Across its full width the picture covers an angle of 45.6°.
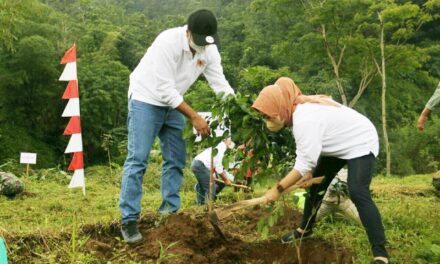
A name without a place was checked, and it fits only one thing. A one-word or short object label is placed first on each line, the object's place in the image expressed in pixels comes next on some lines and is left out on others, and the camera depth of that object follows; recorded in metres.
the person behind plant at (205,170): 5.14
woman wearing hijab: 2.81
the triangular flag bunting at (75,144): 6.84
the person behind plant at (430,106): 4.71
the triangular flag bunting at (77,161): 6.89
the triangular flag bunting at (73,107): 6.76
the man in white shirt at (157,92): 3.38
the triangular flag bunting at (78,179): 6.90
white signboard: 8.59
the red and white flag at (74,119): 6.80
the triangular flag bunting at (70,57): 6.86
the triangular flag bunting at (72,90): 6.79
